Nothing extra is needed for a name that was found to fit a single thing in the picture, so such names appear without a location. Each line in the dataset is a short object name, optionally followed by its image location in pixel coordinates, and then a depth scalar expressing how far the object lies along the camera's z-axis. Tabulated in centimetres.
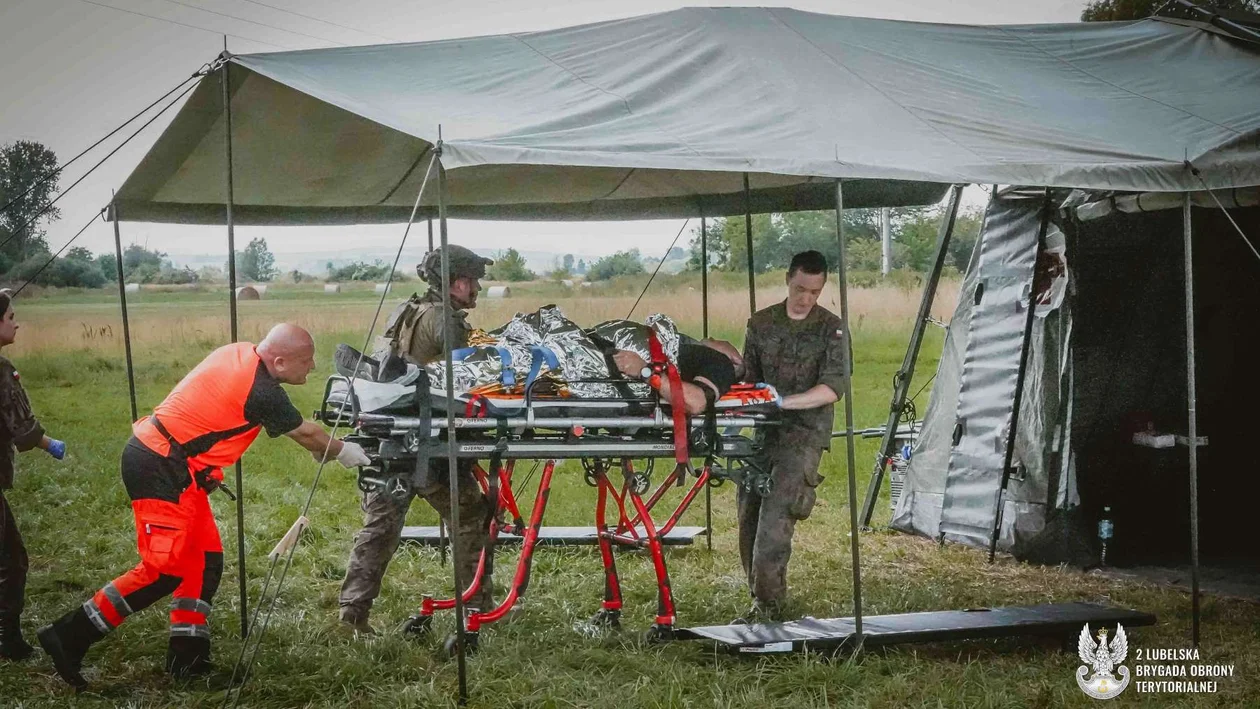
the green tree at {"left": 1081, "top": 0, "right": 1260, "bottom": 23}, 1761
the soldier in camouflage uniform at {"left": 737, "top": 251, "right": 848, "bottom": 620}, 561
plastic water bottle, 711
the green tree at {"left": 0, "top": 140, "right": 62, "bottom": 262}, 1409
